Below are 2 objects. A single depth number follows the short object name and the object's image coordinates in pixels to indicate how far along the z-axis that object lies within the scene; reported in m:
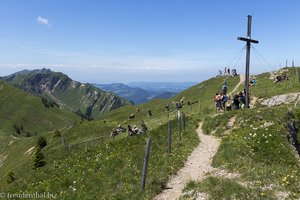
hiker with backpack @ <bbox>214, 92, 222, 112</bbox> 32.96
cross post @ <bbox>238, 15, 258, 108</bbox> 27.08
